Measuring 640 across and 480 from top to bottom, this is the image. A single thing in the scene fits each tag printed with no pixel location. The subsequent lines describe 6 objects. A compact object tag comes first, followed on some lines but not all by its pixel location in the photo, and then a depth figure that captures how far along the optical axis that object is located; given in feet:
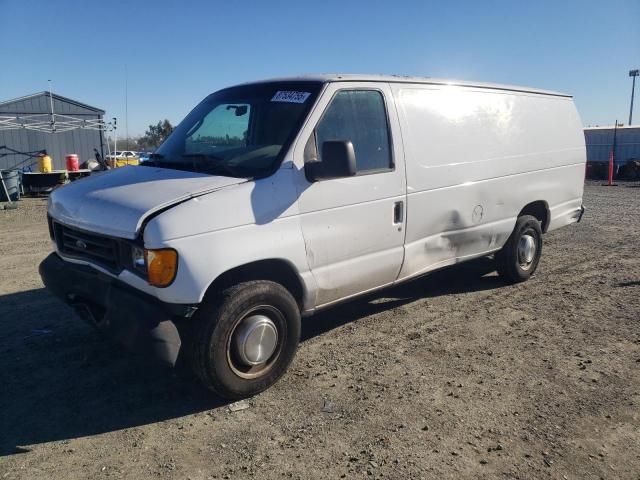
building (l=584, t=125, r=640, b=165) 84.74
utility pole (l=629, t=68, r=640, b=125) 159.84
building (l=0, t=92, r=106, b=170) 72.33
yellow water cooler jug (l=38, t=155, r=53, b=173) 61.46
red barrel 66.64
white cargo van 10.43
